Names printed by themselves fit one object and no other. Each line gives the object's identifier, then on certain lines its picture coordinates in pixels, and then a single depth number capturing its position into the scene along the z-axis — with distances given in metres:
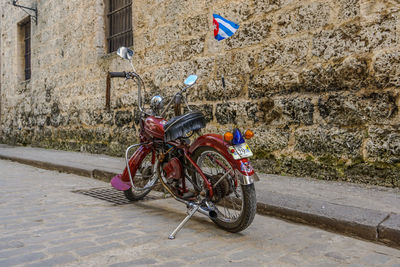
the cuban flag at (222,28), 3.52
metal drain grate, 4.18
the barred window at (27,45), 11.89
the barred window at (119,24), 7.85
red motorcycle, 2.78
